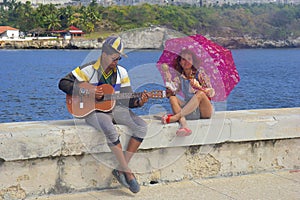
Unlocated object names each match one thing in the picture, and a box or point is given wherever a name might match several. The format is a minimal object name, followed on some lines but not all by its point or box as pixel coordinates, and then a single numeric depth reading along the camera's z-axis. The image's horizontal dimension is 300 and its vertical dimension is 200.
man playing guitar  5.32
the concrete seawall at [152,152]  5.14
